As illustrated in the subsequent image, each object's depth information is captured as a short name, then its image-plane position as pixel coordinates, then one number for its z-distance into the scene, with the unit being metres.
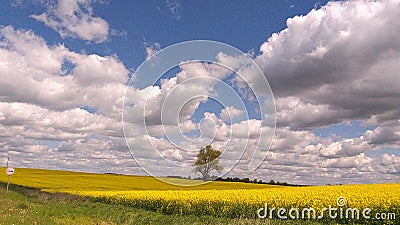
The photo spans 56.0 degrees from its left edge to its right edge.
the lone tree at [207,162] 64.81
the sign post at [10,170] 39.44
